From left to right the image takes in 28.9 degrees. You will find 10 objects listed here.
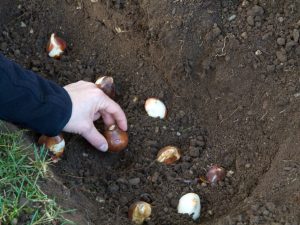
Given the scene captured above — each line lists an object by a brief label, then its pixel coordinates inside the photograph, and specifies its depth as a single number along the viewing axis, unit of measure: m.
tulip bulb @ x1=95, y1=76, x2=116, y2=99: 2.41
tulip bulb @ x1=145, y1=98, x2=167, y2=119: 2.42
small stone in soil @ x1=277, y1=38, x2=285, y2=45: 2.45
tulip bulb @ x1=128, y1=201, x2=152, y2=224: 2.06
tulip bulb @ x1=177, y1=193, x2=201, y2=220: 2.11
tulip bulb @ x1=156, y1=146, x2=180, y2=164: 2.27
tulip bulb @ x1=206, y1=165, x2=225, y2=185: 2.23
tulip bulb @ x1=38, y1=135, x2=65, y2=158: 2.17
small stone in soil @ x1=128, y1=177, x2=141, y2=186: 2.21
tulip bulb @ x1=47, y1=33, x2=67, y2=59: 2.59
